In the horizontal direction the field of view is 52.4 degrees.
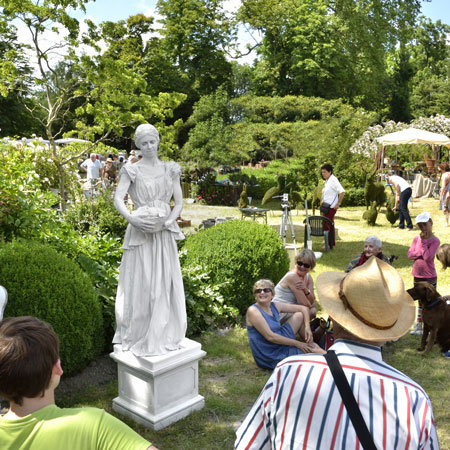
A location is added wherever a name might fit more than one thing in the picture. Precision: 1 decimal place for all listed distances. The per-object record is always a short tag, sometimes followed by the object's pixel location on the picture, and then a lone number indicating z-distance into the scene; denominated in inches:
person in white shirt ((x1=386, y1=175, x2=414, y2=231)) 484.7
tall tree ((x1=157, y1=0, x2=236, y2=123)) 1304.1
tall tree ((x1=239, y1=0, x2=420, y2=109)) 1311.5
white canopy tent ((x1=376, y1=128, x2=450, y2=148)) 617.5
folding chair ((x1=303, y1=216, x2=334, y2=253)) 392.8
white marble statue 151.3
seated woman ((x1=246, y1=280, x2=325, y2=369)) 186.7
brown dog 197.3
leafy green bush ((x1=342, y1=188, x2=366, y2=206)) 685.3
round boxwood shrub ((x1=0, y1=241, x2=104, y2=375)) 166.4
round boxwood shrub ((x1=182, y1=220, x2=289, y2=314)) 251.3
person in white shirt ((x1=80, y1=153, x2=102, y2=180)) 693.9
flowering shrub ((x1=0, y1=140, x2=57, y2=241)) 221.5
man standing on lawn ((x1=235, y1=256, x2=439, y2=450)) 58.9
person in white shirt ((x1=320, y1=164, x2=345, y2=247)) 383.9
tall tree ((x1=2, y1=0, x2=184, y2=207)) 352.8
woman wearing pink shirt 231.3
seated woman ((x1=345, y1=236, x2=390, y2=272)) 227.9
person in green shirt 55.6
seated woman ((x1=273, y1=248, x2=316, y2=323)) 210.8
